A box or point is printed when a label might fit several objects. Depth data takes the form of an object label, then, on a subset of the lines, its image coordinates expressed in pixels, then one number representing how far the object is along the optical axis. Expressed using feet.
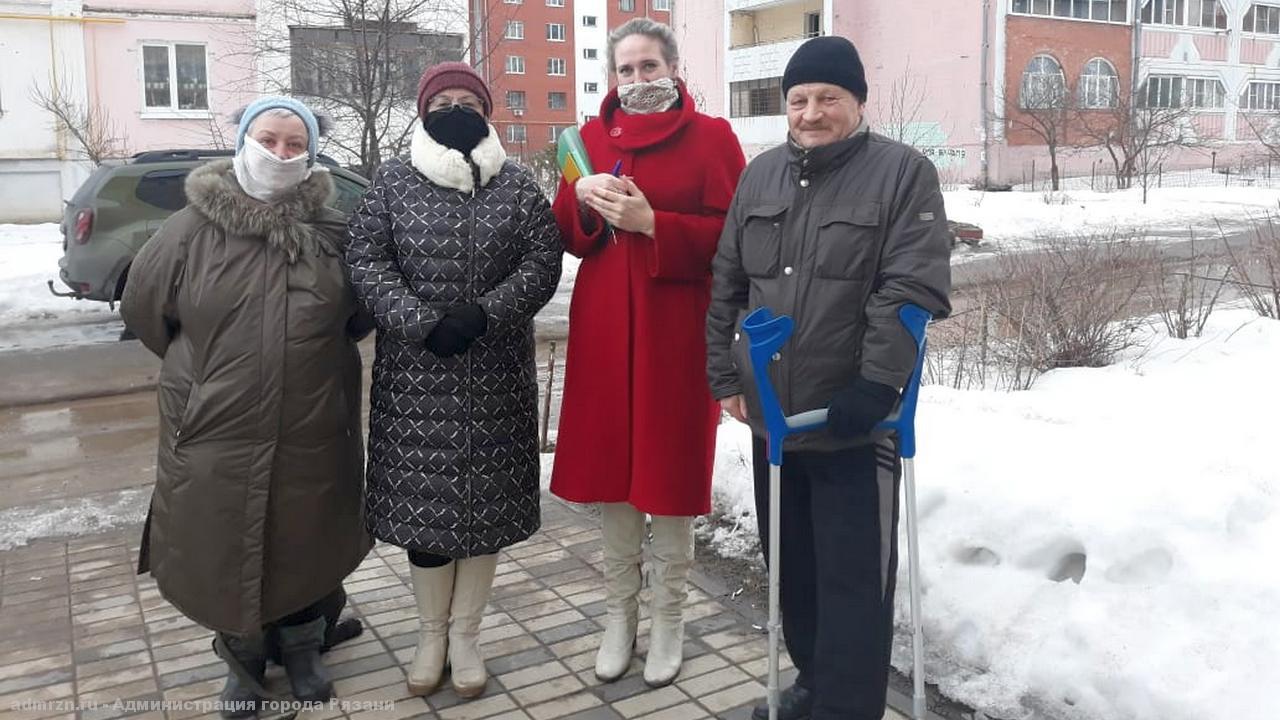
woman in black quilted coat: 11.25
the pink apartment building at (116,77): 78.33
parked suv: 36.55
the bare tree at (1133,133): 107.55
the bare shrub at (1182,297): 24.32
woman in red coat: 11.87
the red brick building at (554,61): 207.92
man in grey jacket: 9.57
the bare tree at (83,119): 75.72
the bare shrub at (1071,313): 22.90
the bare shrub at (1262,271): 24.68
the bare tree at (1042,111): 111.14
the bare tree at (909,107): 120.98
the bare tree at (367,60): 48.75
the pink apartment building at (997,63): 115.96
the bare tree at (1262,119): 119.57
